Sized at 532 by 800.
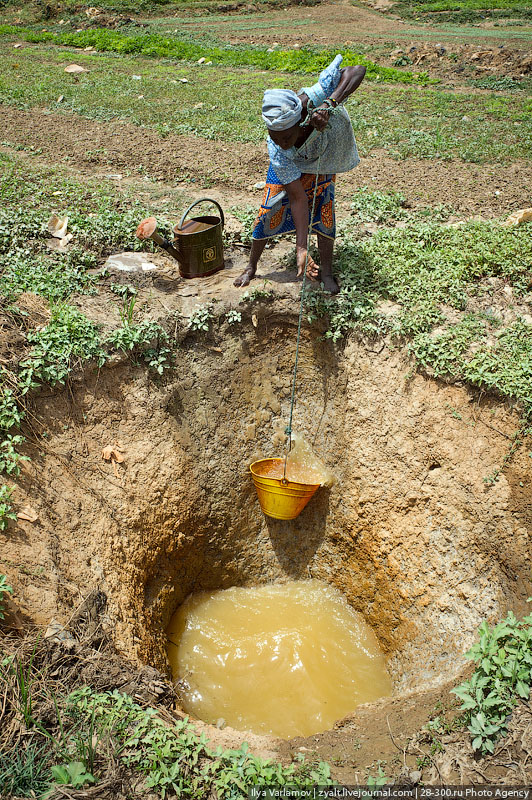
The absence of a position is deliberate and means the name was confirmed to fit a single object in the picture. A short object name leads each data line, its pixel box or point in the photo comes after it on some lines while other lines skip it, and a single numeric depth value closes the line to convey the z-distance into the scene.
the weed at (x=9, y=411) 3.33
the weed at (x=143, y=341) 3.81
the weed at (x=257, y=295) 4.20
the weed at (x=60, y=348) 3.53
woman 3.36
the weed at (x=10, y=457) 3.26
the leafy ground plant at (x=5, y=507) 3.11
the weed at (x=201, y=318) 4.06
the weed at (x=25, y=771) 2.24
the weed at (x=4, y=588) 2.78
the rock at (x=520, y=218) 4.88
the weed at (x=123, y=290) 4.20
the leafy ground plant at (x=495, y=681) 2.44
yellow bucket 3.95
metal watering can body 4.20
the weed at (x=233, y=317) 4.16
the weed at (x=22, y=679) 2.49
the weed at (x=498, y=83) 9.11
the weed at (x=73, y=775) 2.24
